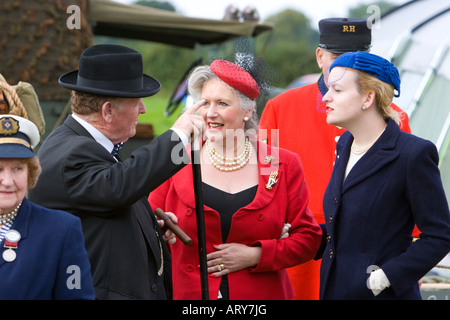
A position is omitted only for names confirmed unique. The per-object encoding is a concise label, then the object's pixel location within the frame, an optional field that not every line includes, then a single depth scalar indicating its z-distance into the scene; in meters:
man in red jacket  8.35
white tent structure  13.53
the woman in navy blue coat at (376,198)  5.73
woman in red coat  6.70
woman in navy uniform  4.82
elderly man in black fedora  5.22
